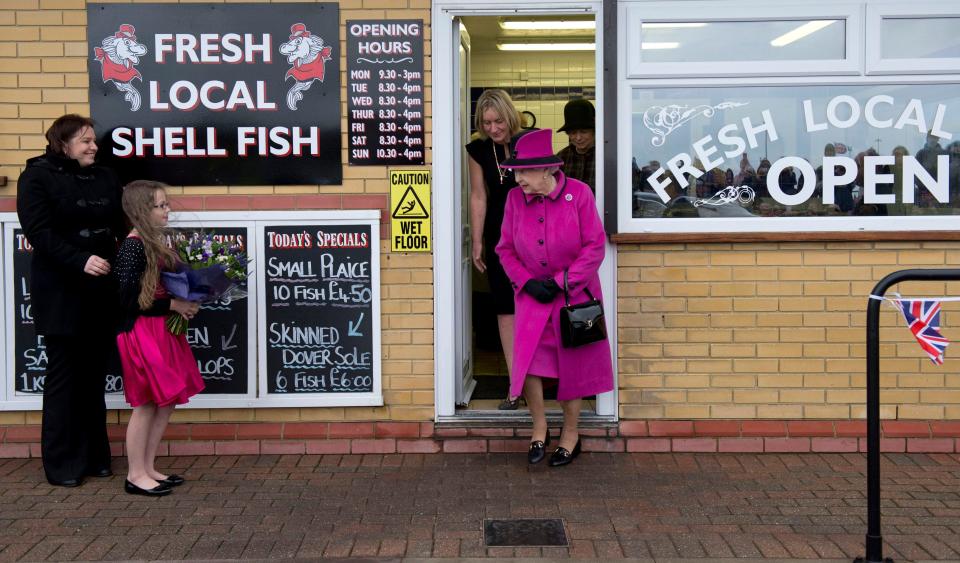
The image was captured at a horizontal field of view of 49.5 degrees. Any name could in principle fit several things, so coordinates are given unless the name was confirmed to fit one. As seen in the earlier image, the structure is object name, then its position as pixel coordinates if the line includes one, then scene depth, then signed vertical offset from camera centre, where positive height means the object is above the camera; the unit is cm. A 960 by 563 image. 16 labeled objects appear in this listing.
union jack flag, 441 -27
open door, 658 +6
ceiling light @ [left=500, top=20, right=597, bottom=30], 850 +198
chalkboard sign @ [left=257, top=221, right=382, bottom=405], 627 -29
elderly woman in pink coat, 579 -2
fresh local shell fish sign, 621 +104
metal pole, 433 -68
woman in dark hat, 703 +84
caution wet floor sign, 625 +32
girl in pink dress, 536 -33
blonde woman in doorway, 644 +51
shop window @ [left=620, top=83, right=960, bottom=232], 622 +65
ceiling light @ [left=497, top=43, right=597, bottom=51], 921 +193
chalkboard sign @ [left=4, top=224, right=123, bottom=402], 623 -43
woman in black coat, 553 -8
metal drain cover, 479 -127
